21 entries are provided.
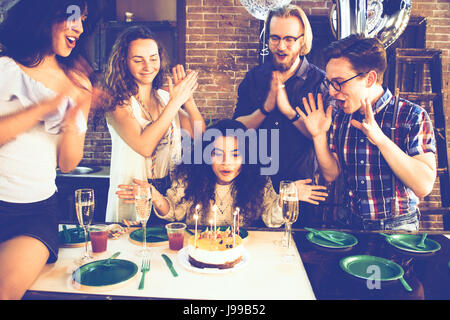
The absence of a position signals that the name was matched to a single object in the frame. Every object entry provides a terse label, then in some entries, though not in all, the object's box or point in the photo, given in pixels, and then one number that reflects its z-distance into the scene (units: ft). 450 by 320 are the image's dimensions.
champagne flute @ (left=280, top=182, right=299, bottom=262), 4.42
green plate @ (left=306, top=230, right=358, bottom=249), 4.64
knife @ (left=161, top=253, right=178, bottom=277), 3.81
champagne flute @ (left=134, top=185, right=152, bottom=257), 4.37
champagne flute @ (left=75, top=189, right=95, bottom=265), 4.20
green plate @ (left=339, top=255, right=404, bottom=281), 3.78
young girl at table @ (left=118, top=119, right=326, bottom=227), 6.31
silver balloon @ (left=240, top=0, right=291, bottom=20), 7.29
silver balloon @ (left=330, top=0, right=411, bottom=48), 6.84
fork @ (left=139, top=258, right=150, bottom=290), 3.55
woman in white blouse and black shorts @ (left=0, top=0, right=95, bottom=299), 4.94
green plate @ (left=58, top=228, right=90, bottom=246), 4.64
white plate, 3.86
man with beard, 7.57
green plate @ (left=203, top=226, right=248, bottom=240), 4.91
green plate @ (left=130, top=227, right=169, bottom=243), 4.76
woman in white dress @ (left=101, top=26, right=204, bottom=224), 7.28
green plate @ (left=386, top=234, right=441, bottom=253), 4.49
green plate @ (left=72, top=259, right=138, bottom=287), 3.59
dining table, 3.45
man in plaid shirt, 6.08
